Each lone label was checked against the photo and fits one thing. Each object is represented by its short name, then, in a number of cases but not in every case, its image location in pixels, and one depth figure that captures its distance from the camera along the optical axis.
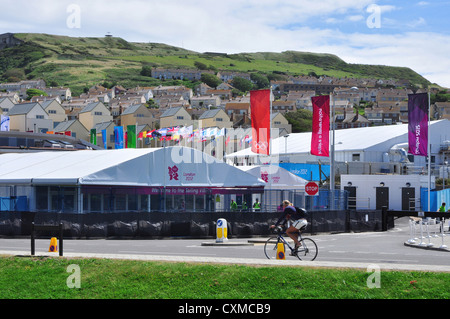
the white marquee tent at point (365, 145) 69.69
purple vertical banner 45.38
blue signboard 58.59
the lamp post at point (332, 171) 44.69
